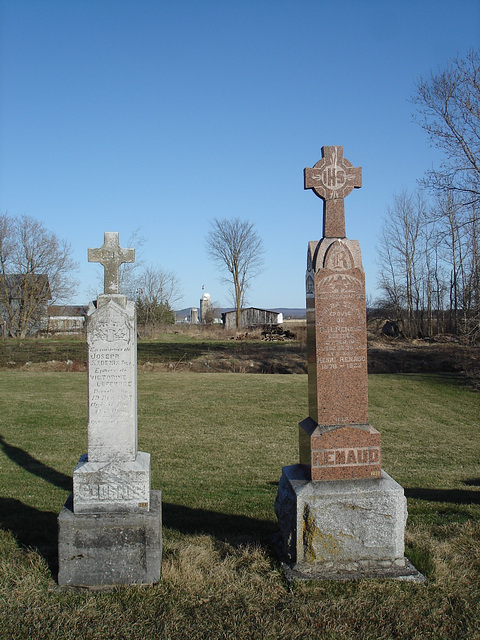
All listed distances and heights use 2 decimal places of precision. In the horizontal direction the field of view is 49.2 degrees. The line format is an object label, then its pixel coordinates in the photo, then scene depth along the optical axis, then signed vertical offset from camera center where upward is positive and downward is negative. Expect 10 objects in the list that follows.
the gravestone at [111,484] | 4.00 -1.24
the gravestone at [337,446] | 4.00 -0.97
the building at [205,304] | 72.66 +3.46
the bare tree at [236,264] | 52.38 +6.60
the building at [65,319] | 43.43 +1.02
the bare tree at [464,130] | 17.64 +6.67
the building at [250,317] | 54.31 +1.12
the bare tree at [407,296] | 41.25 +2.37
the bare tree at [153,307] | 44.03 +1.94
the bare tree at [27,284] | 38.47 +3.48
